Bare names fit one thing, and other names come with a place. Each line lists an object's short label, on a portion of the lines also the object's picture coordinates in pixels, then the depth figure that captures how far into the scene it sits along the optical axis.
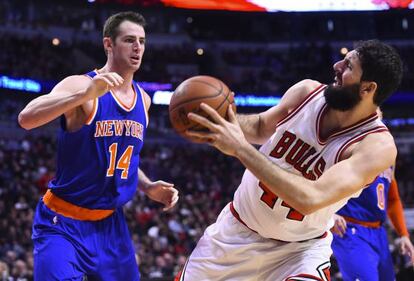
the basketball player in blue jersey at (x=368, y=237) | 5.75
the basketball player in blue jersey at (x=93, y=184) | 4.27
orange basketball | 3.22
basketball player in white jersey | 3.46
